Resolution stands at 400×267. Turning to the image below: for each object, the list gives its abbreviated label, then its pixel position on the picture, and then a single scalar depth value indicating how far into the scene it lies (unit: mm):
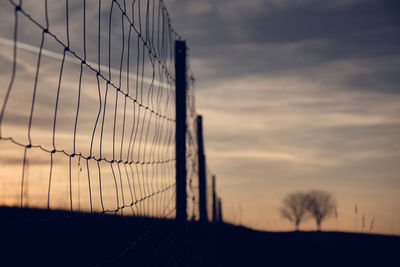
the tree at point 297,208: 39344
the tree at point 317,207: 37000
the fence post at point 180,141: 3367
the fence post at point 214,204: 9070
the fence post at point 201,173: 6209
